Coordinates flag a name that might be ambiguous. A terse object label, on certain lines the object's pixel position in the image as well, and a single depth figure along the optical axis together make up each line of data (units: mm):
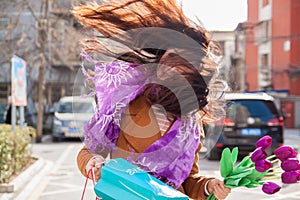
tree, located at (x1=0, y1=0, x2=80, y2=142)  16047
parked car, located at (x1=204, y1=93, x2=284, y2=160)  10500
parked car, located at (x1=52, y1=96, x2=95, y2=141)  16156
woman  2291
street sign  9844
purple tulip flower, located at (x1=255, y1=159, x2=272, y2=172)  1964
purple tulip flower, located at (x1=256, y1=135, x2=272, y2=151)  2039
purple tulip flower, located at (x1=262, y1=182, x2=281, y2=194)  1969
